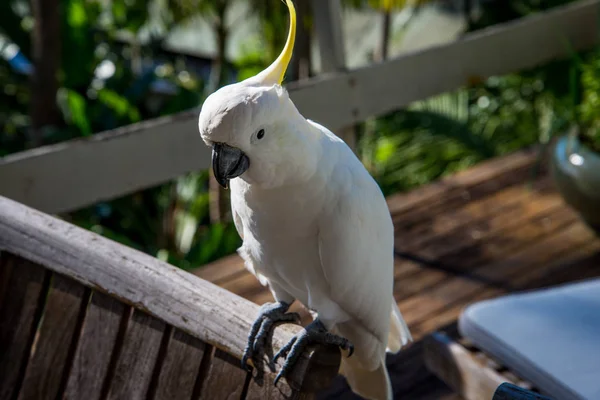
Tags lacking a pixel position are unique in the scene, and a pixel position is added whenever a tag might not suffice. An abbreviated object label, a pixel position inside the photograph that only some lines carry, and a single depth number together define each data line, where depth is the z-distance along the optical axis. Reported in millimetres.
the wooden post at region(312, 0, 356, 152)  2451
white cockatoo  1014
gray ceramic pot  2408
